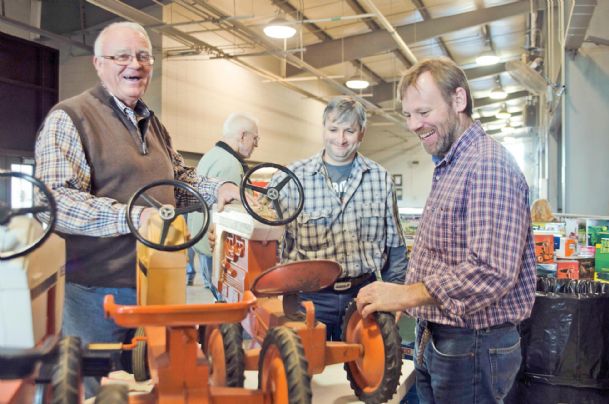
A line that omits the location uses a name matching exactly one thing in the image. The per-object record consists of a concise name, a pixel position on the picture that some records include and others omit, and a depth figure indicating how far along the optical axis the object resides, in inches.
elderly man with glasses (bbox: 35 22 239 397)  63.4
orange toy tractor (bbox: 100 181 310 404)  42.1
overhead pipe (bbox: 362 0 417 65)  315.1
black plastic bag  96.6
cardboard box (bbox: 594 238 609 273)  136.2
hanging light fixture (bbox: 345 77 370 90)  468.1
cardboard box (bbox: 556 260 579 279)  132.0
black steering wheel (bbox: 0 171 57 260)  38.3
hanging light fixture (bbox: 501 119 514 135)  885.8
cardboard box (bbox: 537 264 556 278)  130.8
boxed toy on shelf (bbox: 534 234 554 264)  137.0
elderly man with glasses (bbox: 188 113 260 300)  150.3
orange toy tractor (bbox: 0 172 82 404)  38.7
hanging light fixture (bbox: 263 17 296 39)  292.5
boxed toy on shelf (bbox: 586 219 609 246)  143.7
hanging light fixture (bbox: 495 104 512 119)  741.9
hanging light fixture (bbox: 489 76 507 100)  637.0
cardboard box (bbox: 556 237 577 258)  141.1
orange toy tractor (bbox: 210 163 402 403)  60.6
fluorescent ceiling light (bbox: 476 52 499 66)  421.7
